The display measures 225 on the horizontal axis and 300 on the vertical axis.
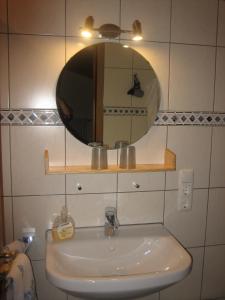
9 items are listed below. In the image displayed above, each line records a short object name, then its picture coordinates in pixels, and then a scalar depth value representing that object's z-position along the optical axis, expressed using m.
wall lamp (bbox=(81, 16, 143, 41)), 1.25
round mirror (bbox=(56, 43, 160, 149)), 1.33
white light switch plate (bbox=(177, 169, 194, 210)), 1.49
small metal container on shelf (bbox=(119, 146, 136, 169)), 1.38
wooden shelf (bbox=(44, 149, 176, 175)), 1.27
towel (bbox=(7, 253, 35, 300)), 1.02
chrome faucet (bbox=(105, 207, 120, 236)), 1.37
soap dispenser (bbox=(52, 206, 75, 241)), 1.29
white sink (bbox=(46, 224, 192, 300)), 1.02
